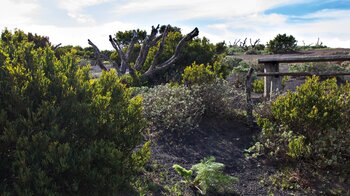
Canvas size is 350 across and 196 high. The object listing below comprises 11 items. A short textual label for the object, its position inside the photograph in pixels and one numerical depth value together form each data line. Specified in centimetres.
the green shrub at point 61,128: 353
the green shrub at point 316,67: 1741
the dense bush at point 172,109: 707
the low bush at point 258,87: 1210
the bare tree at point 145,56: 1166
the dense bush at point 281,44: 3741
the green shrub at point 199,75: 820
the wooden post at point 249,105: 780
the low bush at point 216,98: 795
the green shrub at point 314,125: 591
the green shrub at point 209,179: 519
